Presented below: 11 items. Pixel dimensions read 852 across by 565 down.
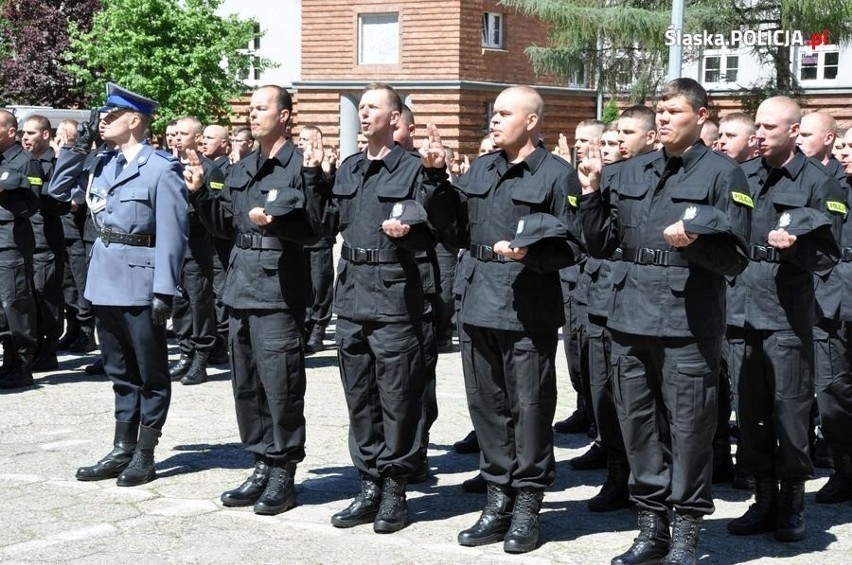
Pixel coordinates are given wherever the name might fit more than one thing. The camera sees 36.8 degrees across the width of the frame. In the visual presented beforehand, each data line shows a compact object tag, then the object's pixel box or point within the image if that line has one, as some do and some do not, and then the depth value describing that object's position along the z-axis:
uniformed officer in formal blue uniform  7.25
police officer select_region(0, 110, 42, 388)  9.93
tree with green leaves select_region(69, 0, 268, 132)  31.45
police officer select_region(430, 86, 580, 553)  6.19
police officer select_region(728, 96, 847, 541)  6.38
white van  24.98
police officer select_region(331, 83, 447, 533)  6.52
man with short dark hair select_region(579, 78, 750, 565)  5.76
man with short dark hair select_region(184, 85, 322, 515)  6.76
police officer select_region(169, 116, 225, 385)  10.69
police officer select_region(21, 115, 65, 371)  10.84
